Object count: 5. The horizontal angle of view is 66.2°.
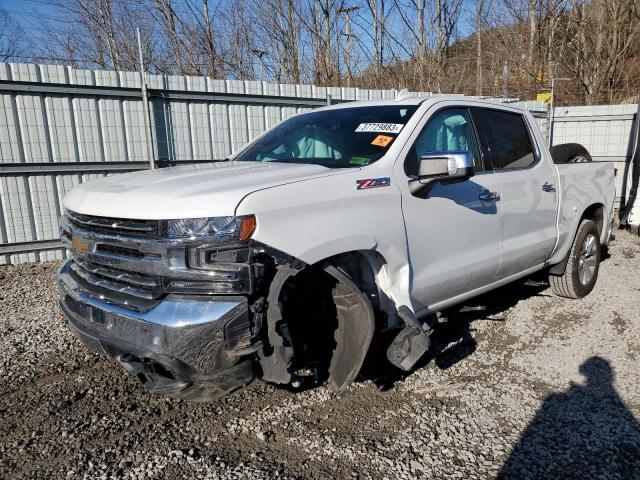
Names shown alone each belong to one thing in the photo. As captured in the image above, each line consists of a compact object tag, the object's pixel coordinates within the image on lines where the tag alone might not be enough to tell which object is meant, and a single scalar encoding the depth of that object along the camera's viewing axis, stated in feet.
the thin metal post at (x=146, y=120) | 23.65
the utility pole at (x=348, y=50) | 48.67
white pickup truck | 7.66
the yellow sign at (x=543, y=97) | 42.70
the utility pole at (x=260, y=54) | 50.03
